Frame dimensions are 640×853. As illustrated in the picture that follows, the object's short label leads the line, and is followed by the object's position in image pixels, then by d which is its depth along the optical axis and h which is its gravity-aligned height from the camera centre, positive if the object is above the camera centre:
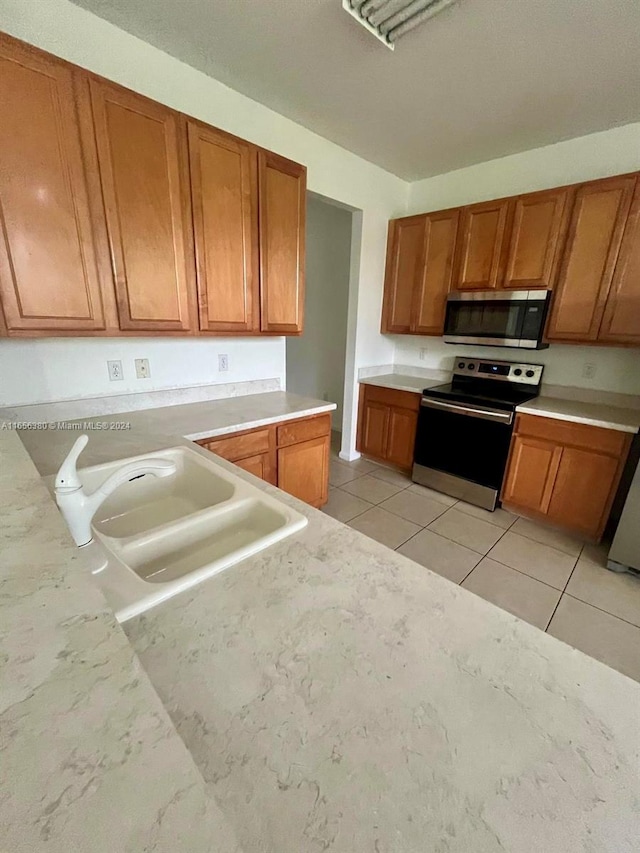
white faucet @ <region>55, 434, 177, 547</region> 0.79 -0.39
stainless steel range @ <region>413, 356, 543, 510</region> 2.66 -0.73
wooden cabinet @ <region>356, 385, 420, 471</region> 3.22 -0.88
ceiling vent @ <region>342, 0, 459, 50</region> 1.48 +1.31
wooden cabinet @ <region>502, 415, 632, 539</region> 2.24 -0.89
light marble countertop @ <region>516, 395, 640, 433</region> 2.17 -0.49
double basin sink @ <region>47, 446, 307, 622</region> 0.72 -0.55
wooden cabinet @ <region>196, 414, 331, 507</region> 1.91 -0.74
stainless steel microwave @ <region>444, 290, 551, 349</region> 2.55 +0.11
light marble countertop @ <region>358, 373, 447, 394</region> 3.19 -0.49
